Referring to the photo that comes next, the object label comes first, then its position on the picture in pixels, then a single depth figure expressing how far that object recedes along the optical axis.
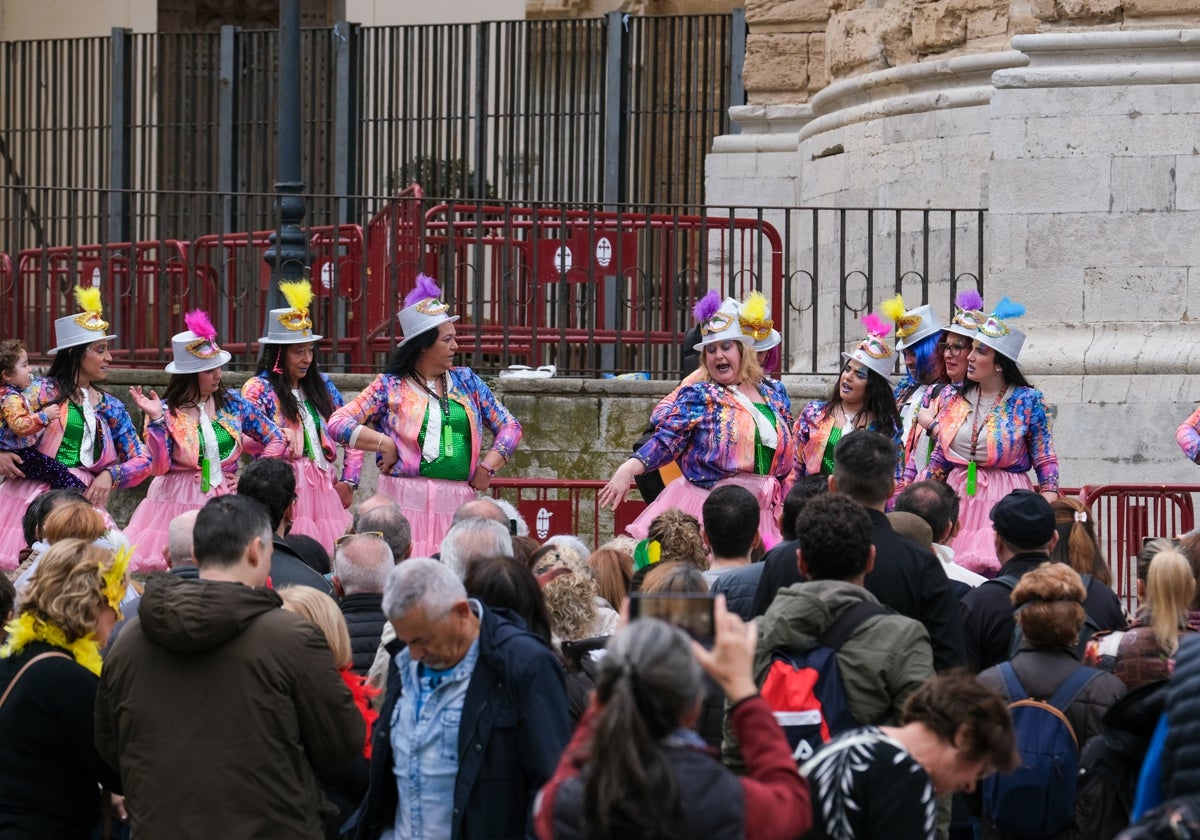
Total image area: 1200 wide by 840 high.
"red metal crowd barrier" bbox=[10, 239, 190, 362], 23.95
